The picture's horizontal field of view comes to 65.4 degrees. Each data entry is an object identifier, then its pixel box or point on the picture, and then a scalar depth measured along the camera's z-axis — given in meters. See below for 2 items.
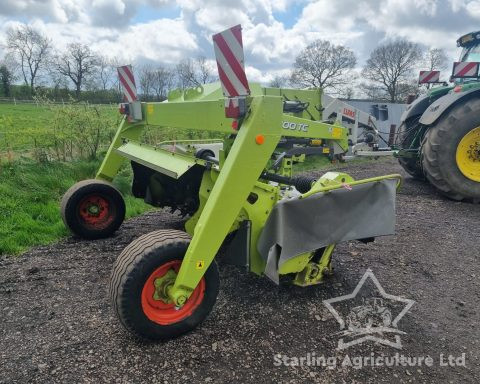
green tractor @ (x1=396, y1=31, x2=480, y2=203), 5.34
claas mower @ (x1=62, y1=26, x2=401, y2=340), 2.28
